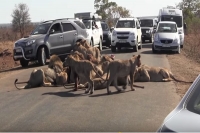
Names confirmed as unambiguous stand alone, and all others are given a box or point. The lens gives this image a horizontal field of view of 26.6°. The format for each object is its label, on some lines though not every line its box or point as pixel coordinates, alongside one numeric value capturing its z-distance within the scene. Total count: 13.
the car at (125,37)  26.67
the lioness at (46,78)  13.16
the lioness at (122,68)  11.52
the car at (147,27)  36.34
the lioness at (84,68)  11.66
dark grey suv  19.48
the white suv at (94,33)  23.84
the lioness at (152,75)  13.29
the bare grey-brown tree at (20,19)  62.08
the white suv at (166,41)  25.75
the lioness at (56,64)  13.59
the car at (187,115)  4.13
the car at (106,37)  31.47
